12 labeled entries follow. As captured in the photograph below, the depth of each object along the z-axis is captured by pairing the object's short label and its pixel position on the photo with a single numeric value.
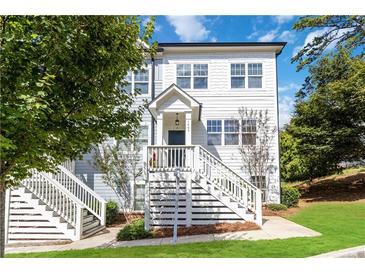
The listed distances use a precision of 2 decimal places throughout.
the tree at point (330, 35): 8.79
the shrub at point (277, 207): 9.46
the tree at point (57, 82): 3.12
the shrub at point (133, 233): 6.37
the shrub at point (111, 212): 8.53
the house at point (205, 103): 8.68
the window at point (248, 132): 10.19
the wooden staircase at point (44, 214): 6.60
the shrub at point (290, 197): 10.16
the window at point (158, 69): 10.59
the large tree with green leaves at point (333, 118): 11.29
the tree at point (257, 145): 10.02
